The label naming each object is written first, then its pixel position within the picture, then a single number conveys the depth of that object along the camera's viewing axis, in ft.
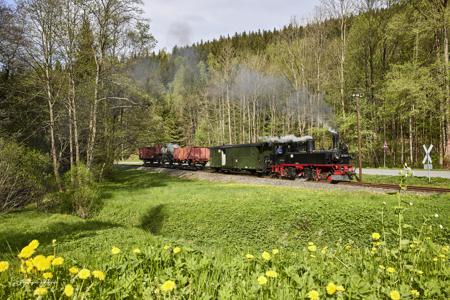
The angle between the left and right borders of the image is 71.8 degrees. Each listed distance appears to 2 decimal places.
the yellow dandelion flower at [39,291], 5.69
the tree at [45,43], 51.21
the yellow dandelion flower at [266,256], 8.83
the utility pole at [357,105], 72.96
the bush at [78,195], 49.96
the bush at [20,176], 44.29
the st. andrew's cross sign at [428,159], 58.82
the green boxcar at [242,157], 79.25
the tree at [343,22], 104.04
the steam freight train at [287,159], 63.52
